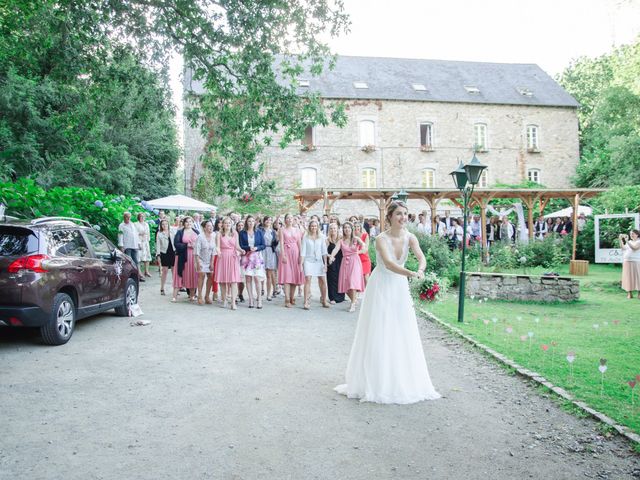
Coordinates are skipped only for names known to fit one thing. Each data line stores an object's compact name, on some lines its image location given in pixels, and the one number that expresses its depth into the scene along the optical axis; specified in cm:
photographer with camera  1415
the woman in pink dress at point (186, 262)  1222
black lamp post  991
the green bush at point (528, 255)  1816
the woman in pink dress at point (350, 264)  1151
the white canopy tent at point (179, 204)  2069
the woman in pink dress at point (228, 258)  1119
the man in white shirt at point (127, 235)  1450
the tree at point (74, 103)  1163
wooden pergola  2339
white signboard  2016
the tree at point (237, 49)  1080
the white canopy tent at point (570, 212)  2591
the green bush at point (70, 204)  1141
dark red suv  683
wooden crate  1948
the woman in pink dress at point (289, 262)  1176
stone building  3366
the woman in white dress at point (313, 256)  1166
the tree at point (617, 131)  2742
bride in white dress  530
